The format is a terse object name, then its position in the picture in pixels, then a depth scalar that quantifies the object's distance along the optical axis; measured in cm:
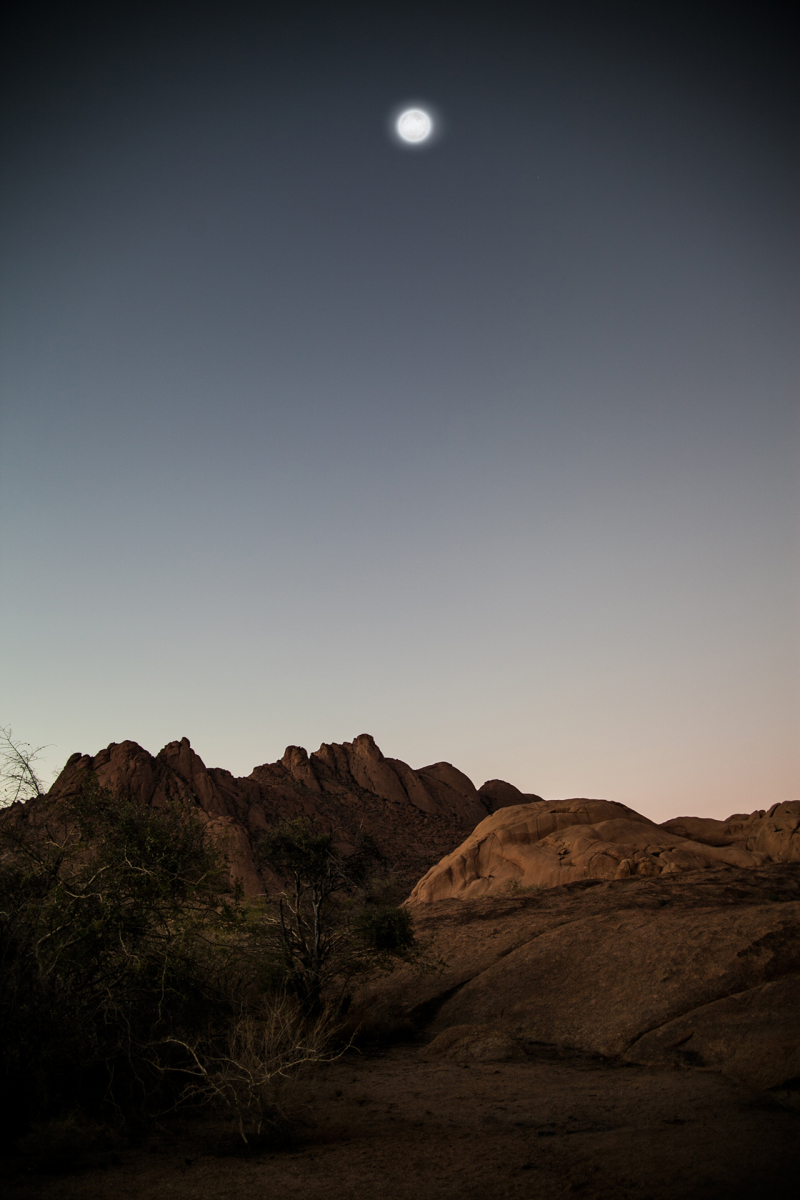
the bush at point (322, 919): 1839
